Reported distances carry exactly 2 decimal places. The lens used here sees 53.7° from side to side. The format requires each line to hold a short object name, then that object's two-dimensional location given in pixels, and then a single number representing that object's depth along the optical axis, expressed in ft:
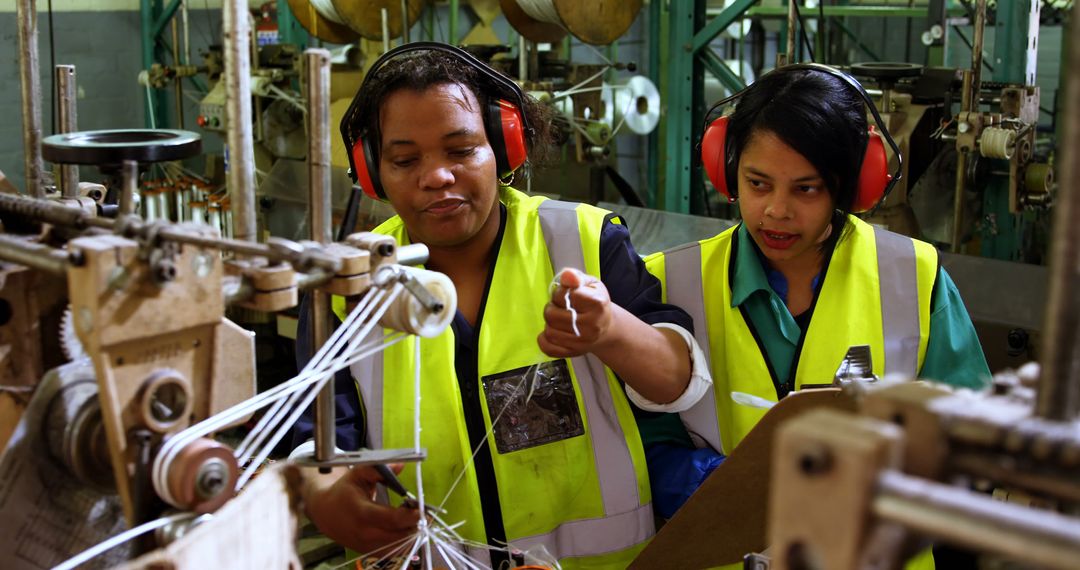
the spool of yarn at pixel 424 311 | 3.92
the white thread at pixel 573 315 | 4.88
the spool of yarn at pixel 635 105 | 14.60
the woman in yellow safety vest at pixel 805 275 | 5.97
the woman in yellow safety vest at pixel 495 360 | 5.67
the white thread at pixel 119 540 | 3.34
